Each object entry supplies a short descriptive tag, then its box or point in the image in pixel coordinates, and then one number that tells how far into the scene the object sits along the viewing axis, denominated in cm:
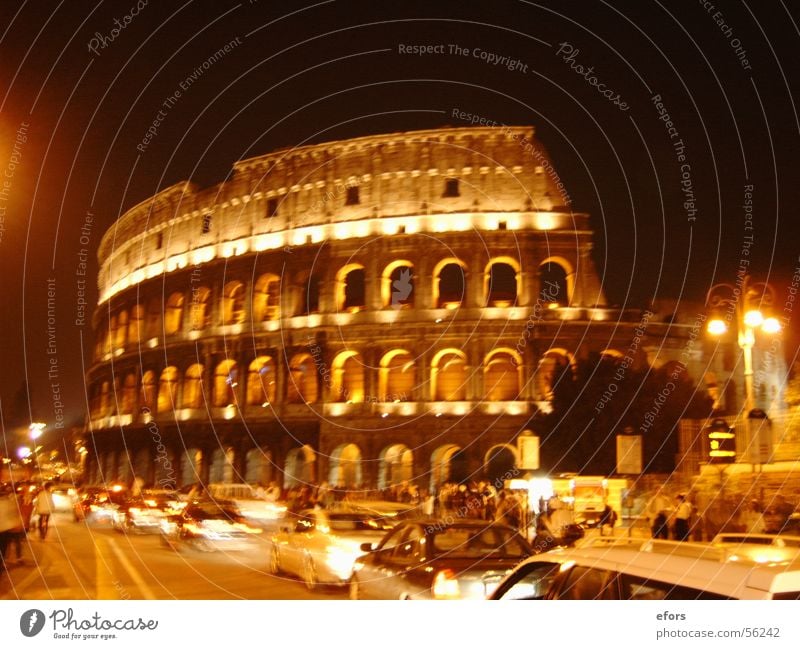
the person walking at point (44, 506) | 1763
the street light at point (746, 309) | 1480
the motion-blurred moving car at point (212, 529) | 1858
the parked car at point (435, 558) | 909
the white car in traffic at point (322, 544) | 1274
